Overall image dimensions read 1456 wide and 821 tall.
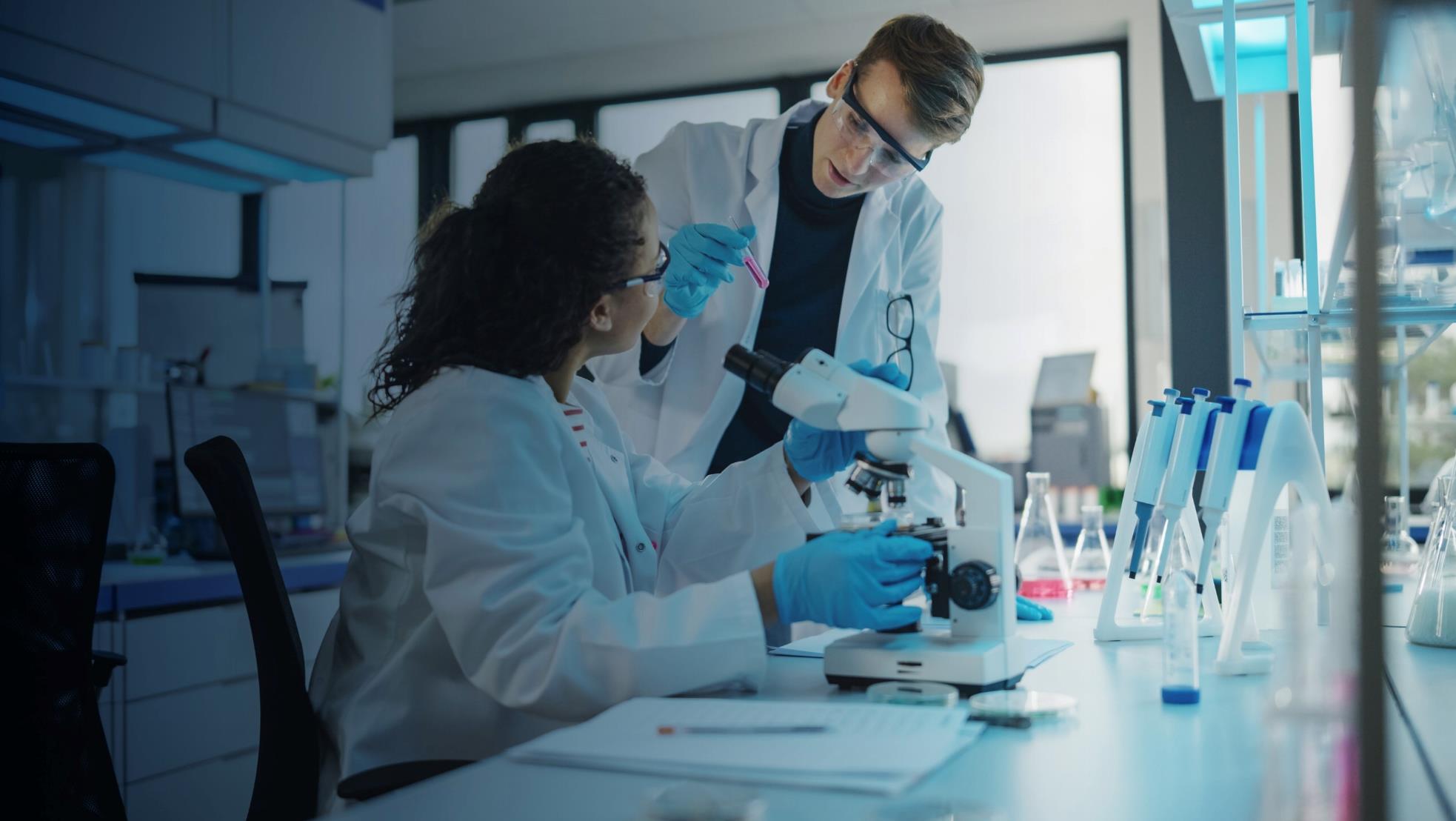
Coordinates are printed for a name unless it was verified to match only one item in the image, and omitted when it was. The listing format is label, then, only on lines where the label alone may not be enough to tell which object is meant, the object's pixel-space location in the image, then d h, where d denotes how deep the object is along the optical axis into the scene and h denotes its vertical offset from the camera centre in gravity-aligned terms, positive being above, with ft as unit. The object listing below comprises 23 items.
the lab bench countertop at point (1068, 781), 2.42 -0.80
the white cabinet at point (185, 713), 7.64 -1.90
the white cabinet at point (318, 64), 9.98 +3.52
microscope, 3.56 -0.37
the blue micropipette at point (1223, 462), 4.34 -0.11
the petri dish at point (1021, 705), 3.18 -0.77
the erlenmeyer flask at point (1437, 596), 4.30 -0.63
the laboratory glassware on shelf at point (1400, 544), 6.78 -0.72
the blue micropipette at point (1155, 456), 4.62 -0.09
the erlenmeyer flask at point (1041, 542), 6.86 -0.64
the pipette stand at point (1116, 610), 4.75 -0.73
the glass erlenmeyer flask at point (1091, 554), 7.09 -0.76
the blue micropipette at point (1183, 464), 4.43 -0.12
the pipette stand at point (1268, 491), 3.98 -0.21
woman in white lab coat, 3.42 -0.33
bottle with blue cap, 3.49 -0.65
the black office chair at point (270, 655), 3.71 -0.70
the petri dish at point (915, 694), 3.33 -0.76
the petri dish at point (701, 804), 2.29 -0.75
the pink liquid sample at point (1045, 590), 6.53 -0.89
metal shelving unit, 4.61 +0.59
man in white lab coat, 6.95 +1.06
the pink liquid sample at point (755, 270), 6.35 +0.96
